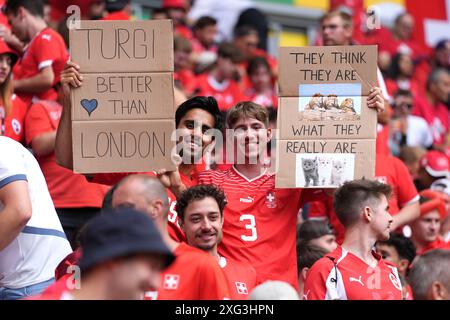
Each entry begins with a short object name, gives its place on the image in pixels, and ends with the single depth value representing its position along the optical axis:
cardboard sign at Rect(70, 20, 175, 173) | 13.60
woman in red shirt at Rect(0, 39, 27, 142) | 16.00
